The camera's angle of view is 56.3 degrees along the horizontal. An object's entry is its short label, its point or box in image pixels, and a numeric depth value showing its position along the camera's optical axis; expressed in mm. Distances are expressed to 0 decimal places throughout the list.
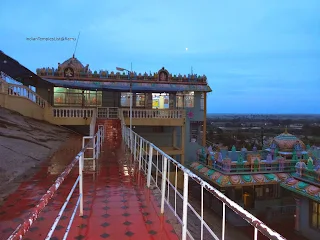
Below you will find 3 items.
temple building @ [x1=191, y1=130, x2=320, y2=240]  14227
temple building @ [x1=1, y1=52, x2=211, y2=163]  22028
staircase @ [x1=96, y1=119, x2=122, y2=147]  16078
